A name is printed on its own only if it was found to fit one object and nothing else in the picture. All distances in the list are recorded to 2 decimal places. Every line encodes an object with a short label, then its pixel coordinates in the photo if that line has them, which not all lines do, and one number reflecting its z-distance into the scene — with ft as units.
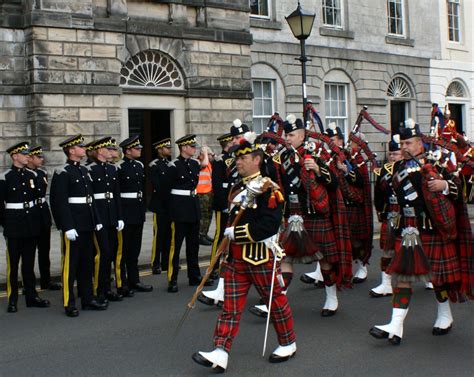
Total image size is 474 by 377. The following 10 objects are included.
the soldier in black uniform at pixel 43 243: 29.85
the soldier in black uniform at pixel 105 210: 26.71
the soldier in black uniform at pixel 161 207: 30.89
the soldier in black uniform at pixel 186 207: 29.63
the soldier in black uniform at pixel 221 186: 28.81
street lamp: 44.16
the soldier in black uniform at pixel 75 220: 24.95
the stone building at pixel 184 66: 49.24
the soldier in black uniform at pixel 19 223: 26.20
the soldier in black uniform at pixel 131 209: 29.30
